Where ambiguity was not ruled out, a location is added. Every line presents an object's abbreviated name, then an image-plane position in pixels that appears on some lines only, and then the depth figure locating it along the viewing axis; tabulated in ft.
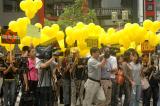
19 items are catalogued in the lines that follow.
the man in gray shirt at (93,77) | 45.47
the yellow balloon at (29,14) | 57.95
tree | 139.13
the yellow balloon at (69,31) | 59.85
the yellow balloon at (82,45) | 57.57
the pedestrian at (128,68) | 46.50
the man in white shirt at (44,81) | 45.37
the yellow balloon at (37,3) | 57.62
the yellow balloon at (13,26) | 56.18
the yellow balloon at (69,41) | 59.67
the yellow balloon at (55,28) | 63.05
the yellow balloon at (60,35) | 62.34
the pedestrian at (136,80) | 46.57
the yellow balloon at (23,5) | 58.01
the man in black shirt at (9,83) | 49.52
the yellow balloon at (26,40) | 57.32
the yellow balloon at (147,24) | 61.80
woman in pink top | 46.98
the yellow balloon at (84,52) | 57.87
